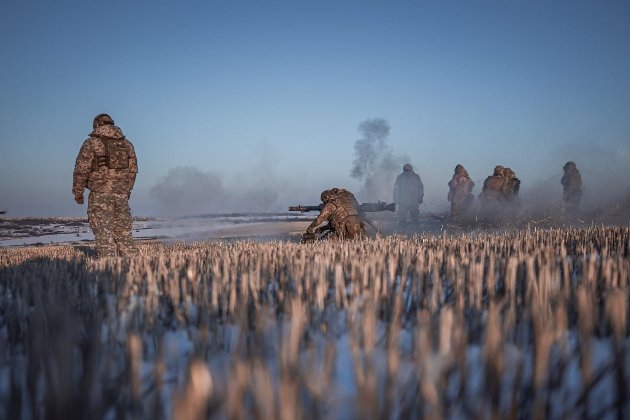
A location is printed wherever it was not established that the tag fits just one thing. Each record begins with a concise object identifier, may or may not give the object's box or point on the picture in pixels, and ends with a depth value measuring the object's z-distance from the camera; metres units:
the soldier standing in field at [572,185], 20.86
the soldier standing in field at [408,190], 18.19
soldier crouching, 9.53
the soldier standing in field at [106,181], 8.80
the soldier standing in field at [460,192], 24.14
